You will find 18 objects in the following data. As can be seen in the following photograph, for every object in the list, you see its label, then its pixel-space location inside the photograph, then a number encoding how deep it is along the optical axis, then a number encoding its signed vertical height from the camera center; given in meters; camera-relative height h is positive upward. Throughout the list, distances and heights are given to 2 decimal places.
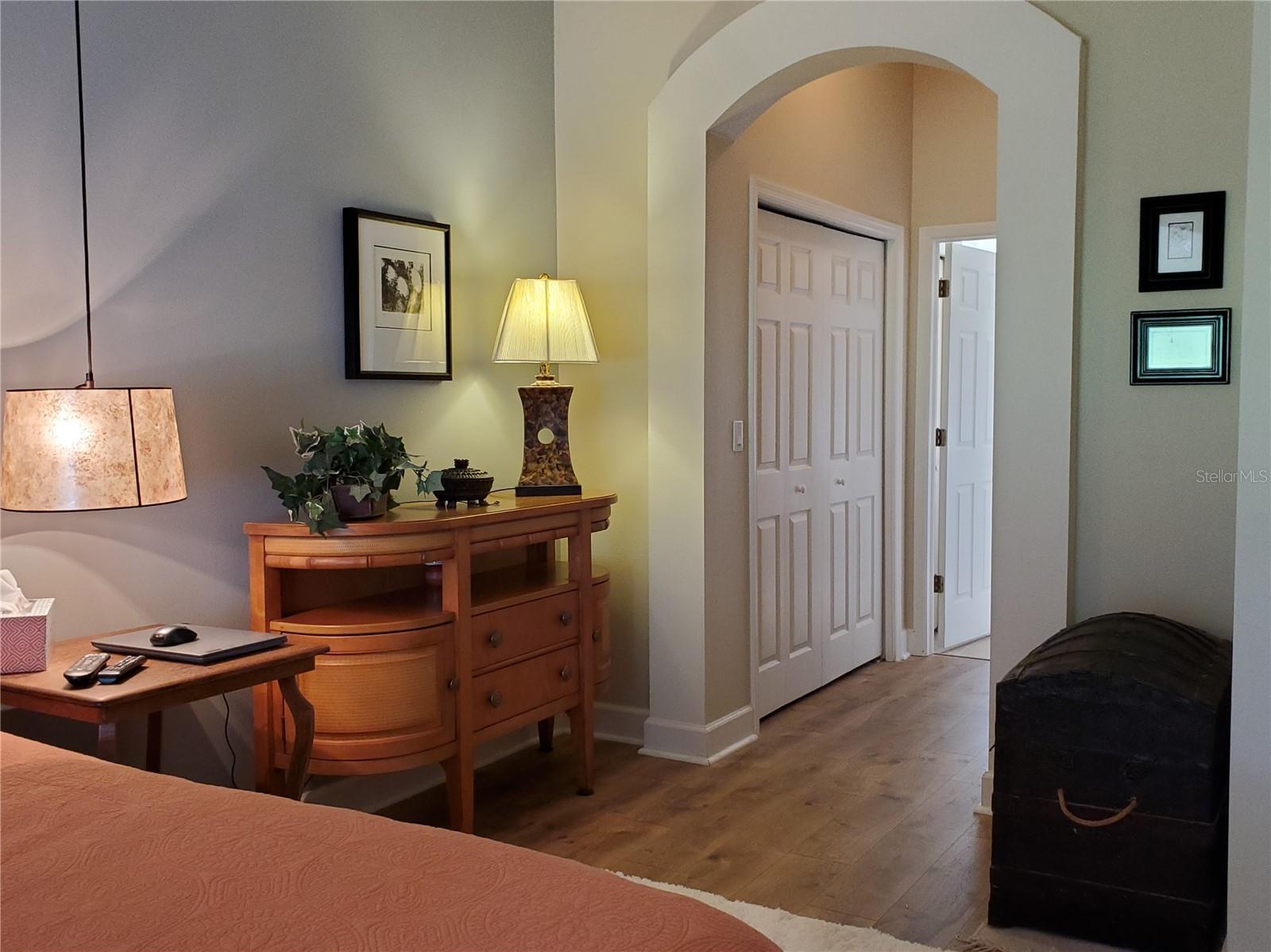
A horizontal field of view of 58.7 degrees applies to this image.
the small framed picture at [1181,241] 2.97 +0.45
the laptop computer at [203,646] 2.29 -0.48
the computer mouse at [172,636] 2.35 -0.46
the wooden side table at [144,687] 2.05 -0.52
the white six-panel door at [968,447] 5.52 -0.17
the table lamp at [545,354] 3.65 +0.20
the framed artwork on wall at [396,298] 3.27 +0.35
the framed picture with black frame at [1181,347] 2.96 +0.17
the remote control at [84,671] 2.09 -0.48
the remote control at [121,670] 2.12 -0.48
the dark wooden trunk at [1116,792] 2.44 -0.85
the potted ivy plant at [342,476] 2.78 -0.16
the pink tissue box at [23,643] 2.16 -0.44
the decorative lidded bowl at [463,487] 3.28 -0.21
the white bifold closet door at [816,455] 4.43 -0.18
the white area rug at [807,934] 2.53 -1.19
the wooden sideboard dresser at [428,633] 2.81 -0.59
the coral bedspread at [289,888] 1.17 -0.53
